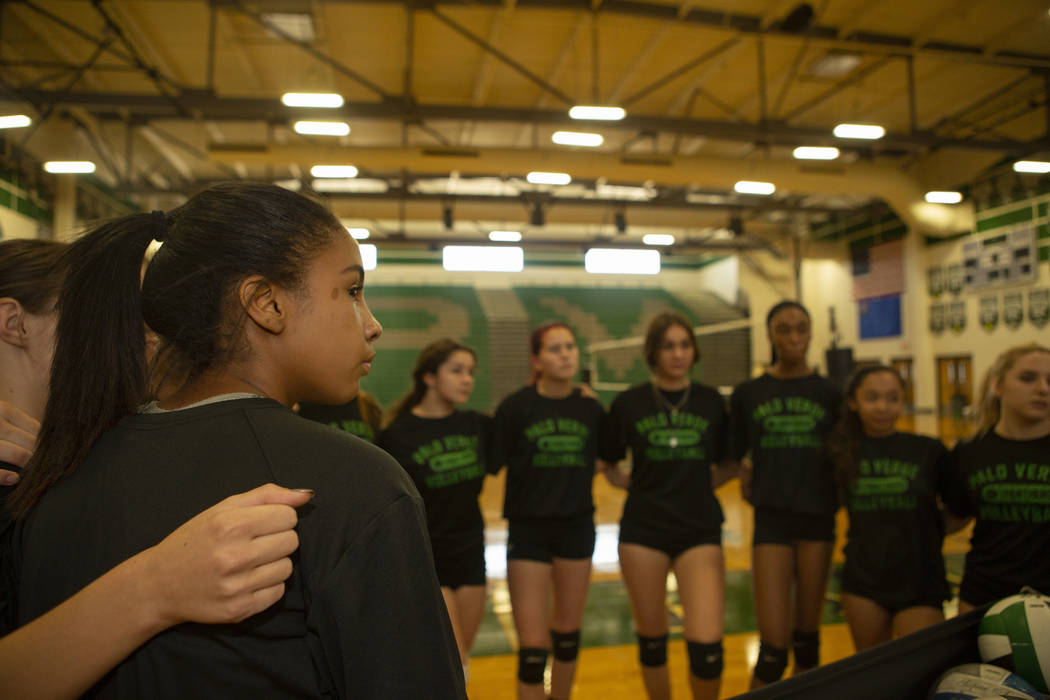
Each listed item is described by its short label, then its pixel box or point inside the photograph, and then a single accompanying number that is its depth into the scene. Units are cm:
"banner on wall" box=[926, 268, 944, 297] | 1667
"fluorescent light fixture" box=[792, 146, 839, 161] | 1035
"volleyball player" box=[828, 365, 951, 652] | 304
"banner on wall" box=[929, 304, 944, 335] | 1670
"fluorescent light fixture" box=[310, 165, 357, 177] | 1109
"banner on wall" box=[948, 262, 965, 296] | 1590
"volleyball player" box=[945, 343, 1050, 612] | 272
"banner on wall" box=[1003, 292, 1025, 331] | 1423
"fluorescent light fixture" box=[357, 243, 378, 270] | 1830
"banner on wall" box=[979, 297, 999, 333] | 1488
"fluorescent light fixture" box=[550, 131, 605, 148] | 925
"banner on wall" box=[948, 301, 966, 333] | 1592
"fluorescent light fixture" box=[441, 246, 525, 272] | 2205
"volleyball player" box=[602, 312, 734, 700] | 324
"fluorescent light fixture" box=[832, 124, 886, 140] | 918
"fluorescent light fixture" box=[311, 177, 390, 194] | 1711
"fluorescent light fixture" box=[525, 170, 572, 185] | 1176
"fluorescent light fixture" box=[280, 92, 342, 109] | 812
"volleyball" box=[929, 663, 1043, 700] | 193
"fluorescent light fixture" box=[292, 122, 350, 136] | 884
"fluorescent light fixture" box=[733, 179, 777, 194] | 1270
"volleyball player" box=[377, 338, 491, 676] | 347
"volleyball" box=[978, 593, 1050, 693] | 208
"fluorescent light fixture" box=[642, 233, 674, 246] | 1785
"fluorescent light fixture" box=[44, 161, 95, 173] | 1018
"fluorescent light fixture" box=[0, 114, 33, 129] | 809
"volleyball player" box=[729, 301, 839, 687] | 344
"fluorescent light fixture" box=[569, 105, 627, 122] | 865
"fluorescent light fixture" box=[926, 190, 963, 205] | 1252
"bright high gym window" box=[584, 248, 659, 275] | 2234
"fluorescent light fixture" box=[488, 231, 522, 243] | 1656
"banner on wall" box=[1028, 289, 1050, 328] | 1356
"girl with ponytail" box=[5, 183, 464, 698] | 85
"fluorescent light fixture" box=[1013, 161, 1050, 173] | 1069
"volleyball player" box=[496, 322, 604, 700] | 344
